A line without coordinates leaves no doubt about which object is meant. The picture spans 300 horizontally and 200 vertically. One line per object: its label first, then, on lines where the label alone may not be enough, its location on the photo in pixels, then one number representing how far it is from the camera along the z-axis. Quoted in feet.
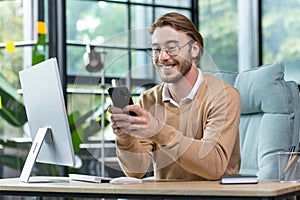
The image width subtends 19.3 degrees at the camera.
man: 9.17
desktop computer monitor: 9.53
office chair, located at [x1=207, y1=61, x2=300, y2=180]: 11.92
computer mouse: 9.28
